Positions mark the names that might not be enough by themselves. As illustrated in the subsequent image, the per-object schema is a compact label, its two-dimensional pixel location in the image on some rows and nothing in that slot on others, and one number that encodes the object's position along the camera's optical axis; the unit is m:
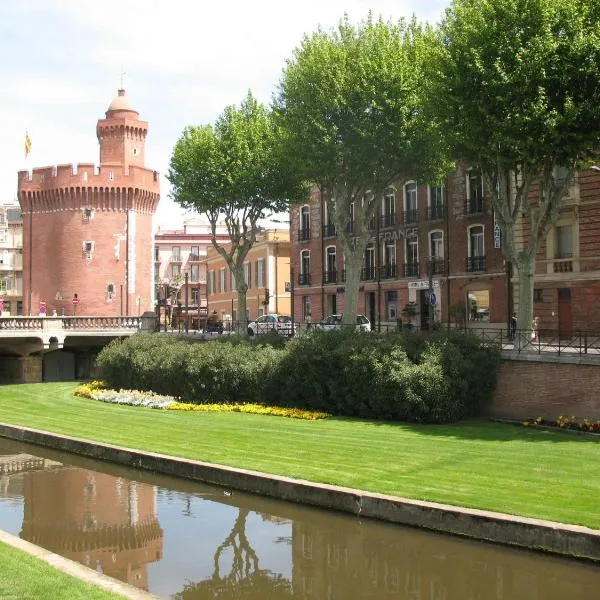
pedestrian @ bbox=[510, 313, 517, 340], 36.08
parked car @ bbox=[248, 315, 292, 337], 38.50
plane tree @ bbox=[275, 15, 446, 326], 30.33
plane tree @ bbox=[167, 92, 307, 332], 39.41
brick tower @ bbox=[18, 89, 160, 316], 62.31
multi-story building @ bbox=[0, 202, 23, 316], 97.12
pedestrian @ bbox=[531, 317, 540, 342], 35.04
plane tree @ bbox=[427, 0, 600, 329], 22.34
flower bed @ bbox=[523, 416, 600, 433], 20.92
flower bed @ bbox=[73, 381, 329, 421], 26.05
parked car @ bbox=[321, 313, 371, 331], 38.25
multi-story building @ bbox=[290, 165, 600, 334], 34.41
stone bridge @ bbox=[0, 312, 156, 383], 43.25
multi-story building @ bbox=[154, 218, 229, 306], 102.69
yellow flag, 65.29
